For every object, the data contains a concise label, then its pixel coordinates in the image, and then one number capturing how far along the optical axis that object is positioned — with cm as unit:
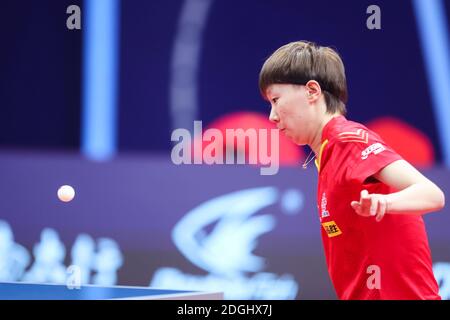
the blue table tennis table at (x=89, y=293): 531
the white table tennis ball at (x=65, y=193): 681
